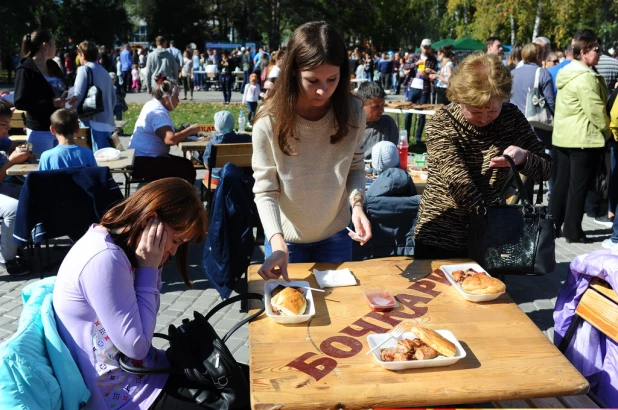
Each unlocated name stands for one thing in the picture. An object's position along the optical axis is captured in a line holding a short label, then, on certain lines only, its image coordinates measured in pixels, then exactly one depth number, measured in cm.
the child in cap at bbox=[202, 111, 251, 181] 629
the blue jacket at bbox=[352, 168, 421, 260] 454
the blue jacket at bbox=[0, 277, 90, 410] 186
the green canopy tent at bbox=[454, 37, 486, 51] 2812
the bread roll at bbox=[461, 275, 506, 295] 243
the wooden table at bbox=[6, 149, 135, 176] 526
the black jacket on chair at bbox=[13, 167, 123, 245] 463
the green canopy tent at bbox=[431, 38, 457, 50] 2870
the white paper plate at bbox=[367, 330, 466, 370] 193
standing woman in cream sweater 242
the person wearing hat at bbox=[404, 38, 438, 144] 1175
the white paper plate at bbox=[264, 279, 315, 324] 223
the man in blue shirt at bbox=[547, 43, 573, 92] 747
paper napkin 259
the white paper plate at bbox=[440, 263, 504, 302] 243
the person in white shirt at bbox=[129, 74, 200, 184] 632
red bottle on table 543
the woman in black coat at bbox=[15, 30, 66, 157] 643
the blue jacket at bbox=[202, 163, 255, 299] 415
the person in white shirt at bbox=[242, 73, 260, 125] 1397
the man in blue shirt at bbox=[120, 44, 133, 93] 2197
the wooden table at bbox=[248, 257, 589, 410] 182
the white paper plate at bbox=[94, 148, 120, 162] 579
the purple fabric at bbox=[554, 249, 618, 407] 250
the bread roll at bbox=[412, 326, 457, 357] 198
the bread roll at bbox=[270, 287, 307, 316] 225
